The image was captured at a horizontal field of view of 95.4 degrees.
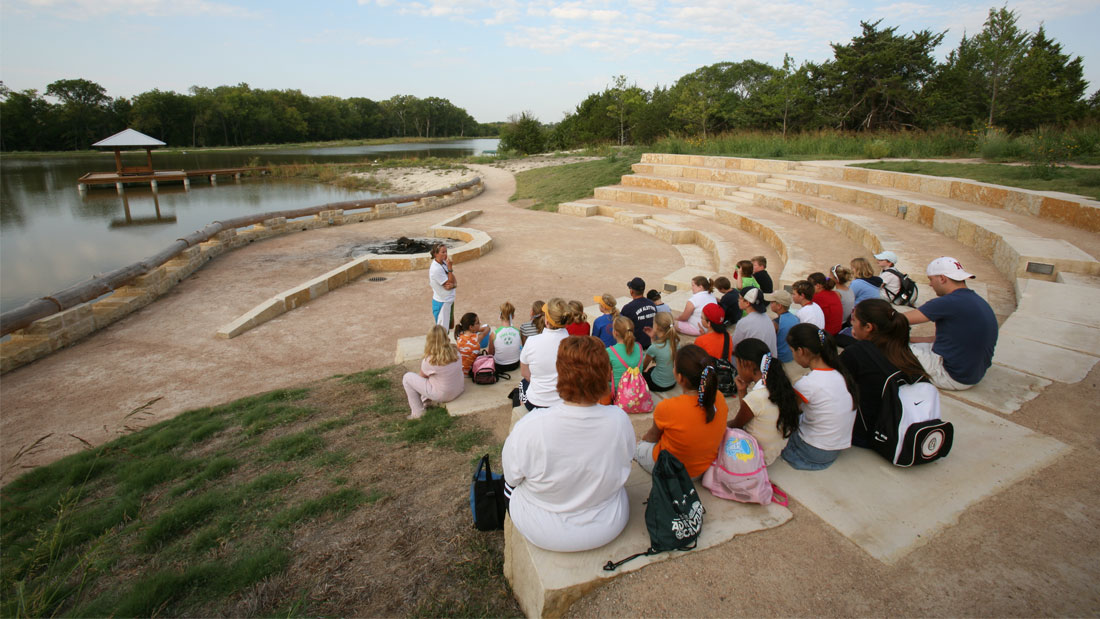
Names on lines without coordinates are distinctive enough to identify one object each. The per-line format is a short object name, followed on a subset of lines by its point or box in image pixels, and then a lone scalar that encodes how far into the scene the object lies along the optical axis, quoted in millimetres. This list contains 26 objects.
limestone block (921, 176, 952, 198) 10367
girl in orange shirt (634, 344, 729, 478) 2484
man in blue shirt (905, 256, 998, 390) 3557
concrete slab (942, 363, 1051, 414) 3543
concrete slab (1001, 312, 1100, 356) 4270
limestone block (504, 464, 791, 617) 2064
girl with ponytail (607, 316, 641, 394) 3869
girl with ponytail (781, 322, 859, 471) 2684
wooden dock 27328
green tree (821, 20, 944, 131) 22922
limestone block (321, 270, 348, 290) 9345
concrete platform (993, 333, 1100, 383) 3889
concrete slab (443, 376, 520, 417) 4352
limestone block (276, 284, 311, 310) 8281
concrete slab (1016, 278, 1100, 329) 4777
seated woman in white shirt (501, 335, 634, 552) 2098
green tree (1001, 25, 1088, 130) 19984
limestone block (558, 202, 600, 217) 16125
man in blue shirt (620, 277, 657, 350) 4761
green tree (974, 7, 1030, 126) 21312
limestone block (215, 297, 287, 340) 7190
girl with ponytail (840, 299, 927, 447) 2826
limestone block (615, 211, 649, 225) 14516
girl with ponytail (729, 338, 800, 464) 2676
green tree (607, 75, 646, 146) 35875
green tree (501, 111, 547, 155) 40344
